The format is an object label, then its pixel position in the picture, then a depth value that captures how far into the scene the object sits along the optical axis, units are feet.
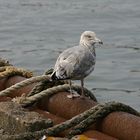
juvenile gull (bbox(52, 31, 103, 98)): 28.96
